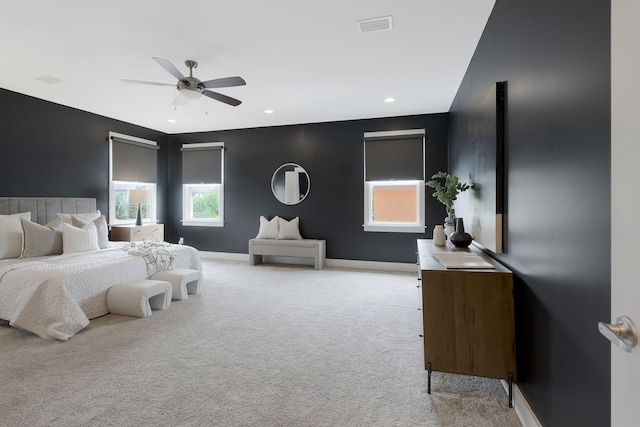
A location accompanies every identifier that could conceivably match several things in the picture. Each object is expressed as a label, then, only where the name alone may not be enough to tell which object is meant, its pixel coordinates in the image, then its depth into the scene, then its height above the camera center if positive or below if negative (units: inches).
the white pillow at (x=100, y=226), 178.5 -7.8
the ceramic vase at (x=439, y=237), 140.8 -10.9
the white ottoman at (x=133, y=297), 137.6 -36.1
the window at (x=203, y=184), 279.3 +23.5
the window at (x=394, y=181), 228.7 +21.4
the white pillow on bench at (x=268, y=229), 253.4 -13.4
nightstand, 226.8 -14.8
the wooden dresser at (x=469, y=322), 80.0 -27.3
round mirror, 257.1 +22.0
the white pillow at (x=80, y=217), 181.2 -3.0
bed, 117.4 -24.9
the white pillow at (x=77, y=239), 161.6 -13.8
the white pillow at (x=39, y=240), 153.0 -13.7
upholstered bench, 235.6 -27.3
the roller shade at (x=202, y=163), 279.0 +41.2
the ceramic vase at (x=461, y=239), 127.0 -10.5
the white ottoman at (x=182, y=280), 160.7 -34.1
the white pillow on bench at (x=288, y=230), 249.3 -14.0
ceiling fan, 129.6 +52.2
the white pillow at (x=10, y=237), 148.9 -11.5
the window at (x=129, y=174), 238.4 +28.8
